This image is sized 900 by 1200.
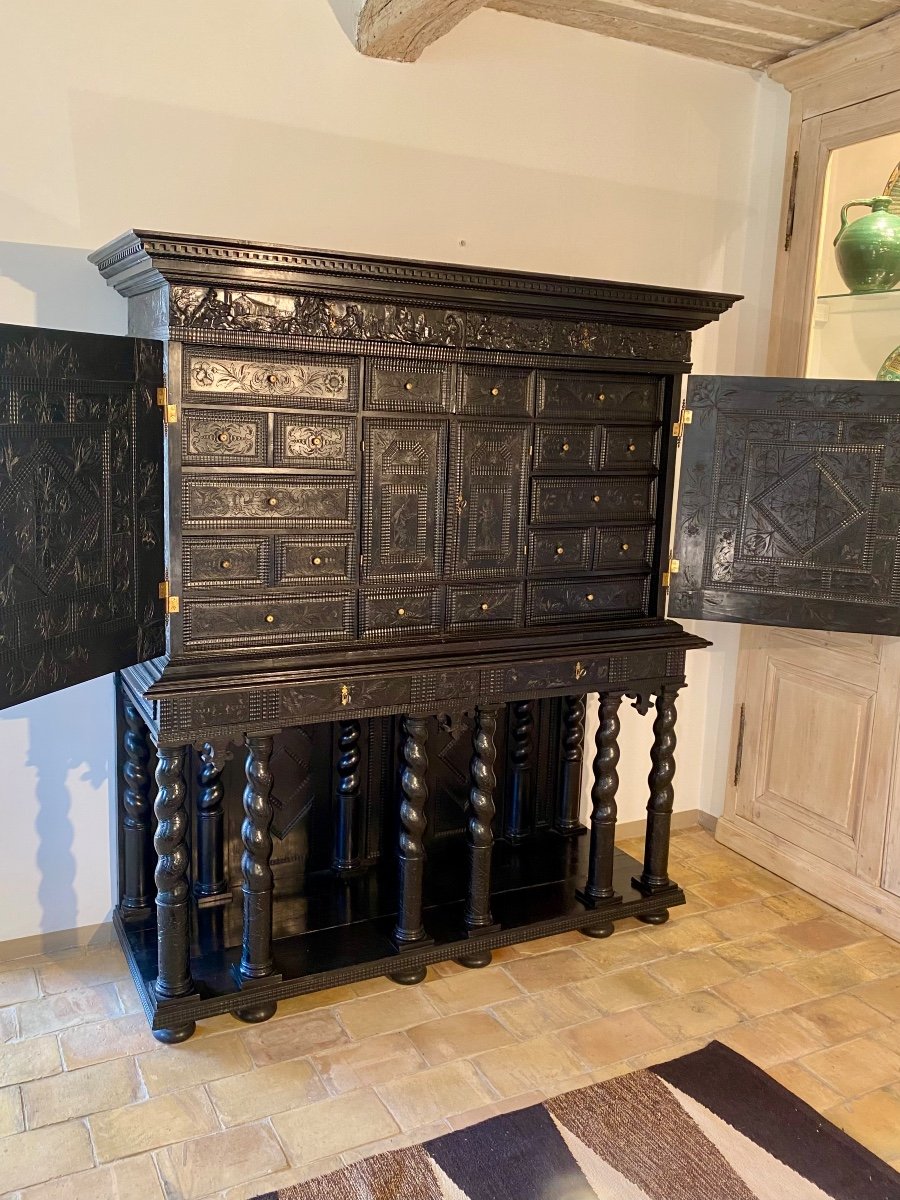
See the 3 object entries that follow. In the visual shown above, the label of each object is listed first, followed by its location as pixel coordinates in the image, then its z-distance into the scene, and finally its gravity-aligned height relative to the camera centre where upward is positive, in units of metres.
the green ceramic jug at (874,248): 3.13 +0.68
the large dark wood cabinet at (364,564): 2.31 -0.28
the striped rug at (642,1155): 2.11 -1.46
